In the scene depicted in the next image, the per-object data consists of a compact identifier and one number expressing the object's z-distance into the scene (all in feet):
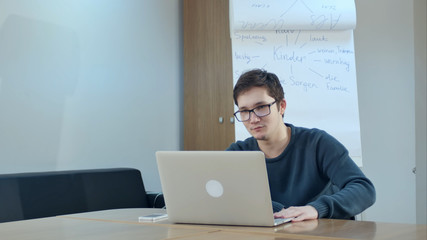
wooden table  4.52
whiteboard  10.14
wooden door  11.82
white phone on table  5.67
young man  6.42
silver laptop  4.93
